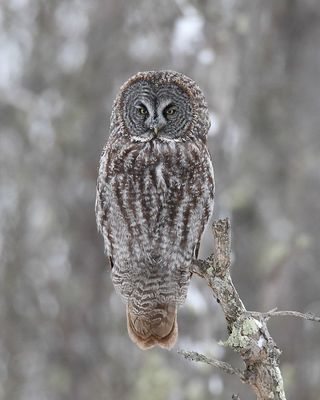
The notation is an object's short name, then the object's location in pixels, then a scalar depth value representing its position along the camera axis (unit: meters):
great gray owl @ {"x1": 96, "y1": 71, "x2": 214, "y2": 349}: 10.25
